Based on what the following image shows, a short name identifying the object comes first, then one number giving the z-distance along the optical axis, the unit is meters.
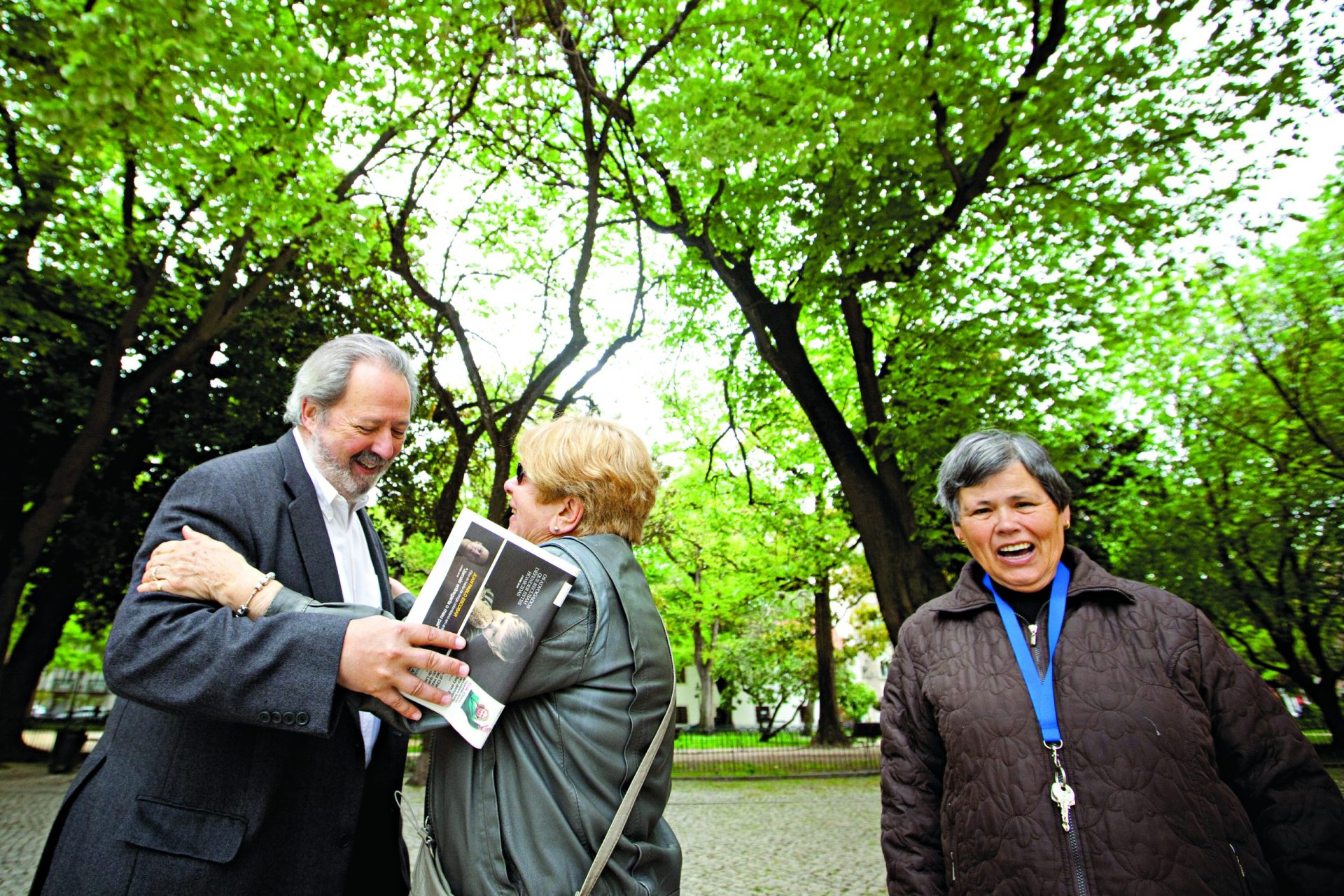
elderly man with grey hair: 1.46
